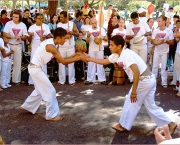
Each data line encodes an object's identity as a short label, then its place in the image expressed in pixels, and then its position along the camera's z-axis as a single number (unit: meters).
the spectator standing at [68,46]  8.59
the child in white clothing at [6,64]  8.15
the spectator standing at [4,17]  10.96
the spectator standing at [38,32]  8.46
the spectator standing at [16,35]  8.34
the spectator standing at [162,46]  8.07
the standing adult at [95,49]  8.63
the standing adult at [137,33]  8.48
